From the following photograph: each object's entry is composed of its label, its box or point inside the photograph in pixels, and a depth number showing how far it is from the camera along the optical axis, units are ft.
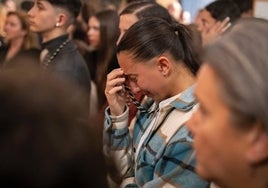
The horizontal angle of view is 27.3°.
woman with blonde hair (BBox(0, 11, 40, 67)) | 13.69
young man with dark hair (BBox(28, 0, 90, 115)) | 9.73
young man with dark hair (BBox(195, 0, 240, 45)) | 11.76
